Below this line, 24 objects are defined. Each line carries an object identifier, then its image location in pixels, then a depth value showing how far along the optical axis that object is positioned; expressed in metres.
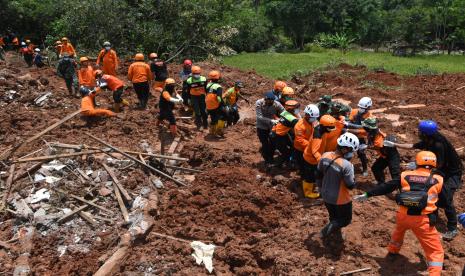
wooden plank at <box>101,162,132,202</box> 8.27
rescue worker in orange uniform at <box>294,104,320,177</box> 8.07
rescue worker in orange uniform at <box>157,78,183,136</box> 10.84
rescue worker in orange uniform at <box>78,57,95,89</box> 13.20
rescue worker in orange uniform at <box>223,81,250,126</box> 11.44
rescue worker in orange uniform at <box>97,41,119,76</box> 14.52
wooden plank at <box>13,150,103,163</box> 8.93
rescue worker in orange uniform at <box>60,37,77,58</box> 17.38
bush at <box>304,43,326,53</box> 41.18
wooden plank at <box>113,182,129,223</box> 7.87
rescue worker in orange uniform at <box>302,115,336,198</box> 7.53
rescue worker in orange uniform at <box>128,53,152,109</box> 12.59
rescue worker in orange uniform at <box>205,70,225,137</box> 11.20
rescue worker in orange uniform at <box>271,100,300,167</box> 8.83
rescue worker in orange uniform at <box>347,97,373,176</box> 8.88
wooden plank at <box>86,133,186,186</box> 9.05
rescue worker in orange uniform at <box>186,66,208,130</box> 11.68
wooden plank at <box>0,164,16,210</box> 8.12
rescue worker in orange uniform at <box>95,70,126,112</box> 12.37
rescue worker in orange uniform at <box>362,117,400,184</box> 8.22
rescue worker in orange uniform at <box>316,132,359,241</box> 6.31
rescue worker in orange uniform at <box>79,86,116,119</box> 11.55
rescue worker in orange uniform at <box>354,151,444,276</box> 5.78
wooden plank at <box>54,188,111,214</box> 8.09
